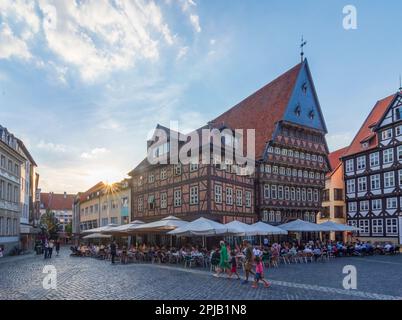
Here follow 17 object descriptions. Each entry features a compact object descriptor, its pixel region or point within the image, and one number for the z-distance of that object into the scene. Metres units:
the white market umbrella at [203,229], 21.95
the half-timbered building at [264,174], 32.59
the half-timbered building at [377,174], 41.62
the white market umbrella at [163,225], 25.09
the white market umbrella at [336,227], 30.02
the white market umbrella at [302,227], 28.50
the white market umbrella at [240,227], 22.73
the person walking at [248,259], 15.11
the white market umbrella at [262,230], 23.53
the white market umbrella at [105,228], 31.92
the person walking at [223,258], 17.56
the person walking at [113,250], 24.81
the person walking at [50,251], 31.66
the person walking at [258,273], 14.02
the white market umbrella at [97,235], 36.16
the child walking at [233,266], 16.63
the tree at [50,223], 72.82
